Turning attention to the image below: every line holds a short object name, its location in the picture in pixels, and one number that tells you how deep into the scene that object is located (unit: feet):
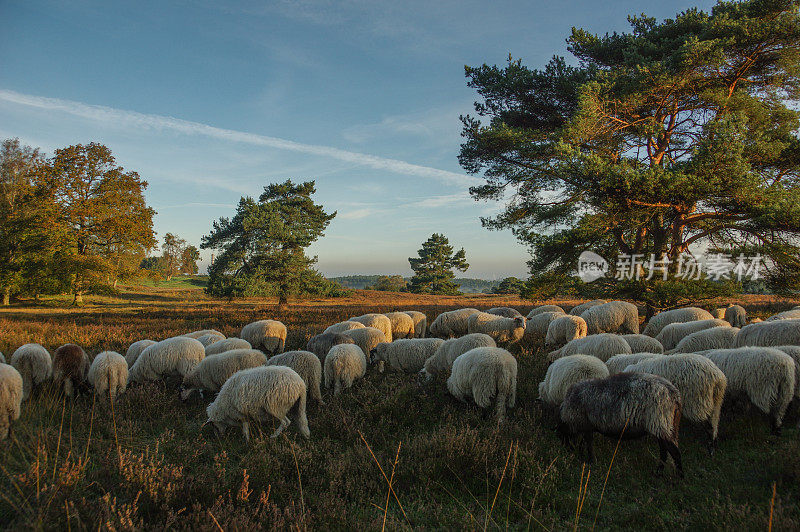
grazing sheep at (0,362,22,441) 15.08
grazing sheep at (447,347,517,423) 18.33
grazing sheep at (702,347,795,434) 14.99
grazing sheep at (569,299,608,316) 45.97
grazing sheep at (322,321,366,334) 35.64
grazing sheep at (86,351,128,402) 21.17
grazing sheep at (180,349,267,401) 21.97
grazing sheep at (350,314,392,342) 37.52
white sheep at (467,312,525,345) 34.24
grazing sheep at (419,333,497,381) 24.88
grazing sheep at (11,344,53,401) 21.63
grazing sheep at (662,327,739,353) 24.02
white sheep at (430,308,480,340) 40.93
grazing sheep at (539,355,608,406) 17.38
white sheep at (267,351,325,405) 21.70
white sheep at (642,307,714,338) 35.29
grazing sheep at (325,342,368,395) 23.39
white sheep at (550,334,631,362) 23.75
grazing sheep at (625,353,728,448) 14.44
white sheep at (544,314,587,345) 32.22
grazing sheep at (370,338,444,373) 27.61
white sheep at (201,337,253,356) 26.96
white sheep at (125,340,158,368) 28.43
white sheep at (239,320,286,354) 34.37
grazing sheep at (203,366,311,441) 16.44
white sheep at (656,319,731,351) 28.48
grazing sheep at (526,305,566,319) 47.31
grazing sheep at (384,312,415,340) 40.29
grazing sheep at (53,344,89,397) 21.88
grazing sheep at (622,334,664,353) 24.73
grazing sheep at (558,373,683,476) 12.58
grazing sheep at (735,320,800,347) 21.66
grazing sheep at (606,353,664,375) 19.30
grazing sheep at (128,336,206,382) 24.38
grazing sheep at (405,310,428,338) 43.04
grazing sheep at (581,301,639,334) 36.83
